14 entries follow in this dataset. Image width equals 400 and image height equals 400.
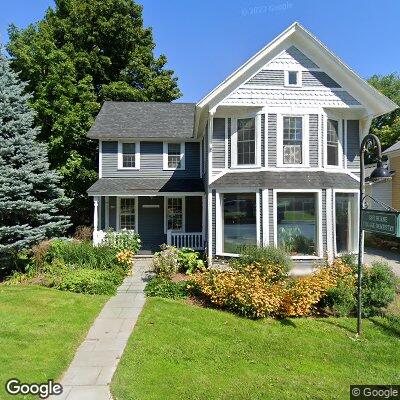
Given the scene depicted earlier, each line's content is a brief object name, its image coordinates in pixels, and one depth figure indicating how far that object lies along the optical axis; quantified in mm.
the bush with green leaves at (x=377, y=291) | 8945
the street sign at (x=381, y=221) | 6500
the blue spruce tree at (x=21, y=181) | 12836
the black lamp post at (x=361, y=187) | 7004
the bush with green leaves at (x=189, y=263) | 12219
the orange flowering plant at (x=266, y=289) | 8688
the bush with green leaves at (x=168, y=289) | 10148
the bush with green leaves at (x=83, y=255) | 12320
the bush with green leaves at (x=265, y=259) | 10164
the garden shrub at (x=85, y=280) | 10633
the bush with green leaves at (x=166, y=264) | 11477
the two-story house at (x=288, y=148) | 11852
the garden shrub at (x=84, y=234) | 16455
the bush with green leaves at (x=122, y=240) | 14179
